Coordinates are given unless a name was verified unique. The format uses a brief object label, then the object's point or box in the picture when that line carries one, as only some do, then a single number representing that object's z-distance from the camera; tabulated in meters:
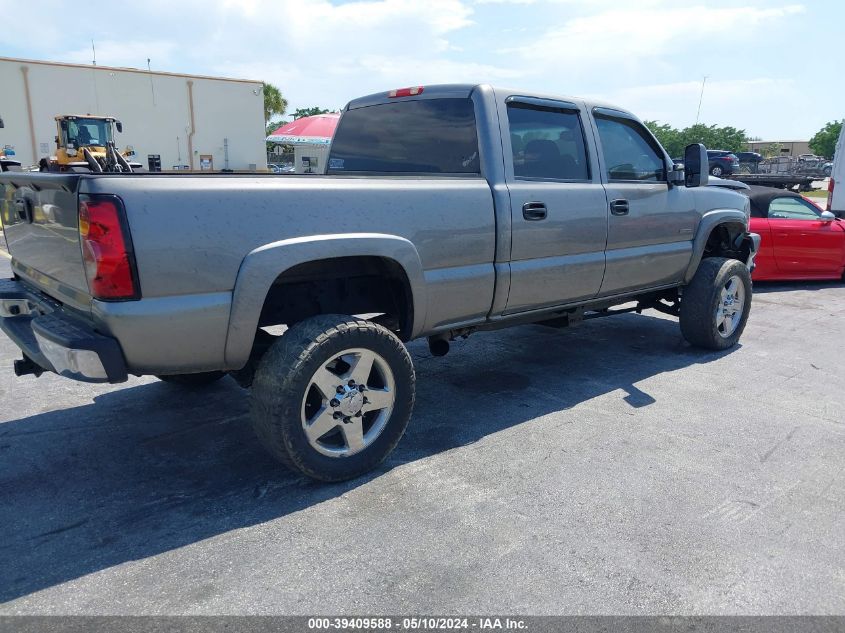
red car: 8.39
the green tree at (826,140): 58.97
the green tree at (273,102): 58.20
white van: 11.41
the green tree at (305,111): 78.97
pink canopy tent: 25.19
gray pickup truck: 2.59
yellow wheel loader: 23.20
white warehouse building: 30.05
